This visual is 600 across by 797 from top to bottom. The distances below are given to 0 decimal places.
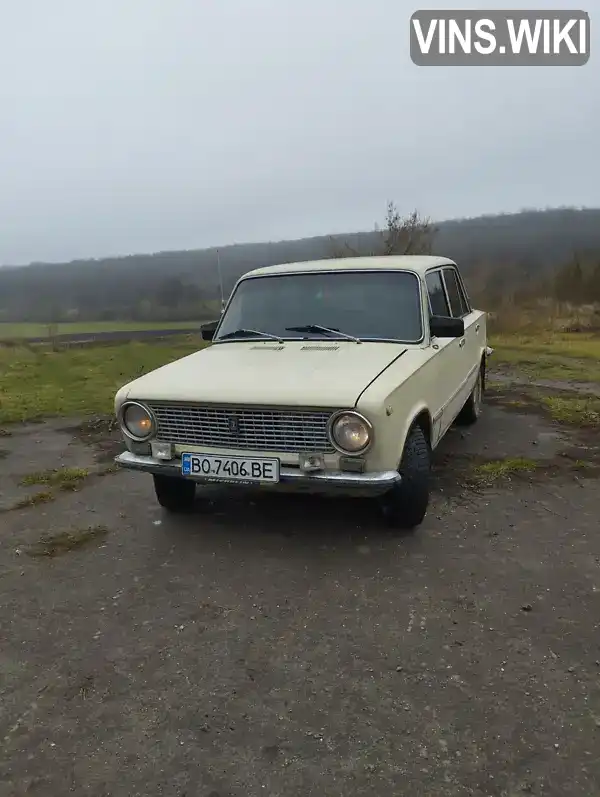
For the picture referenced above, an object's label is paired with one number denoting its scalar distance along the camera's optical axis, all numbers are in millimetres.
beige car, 3414
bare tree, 20250
